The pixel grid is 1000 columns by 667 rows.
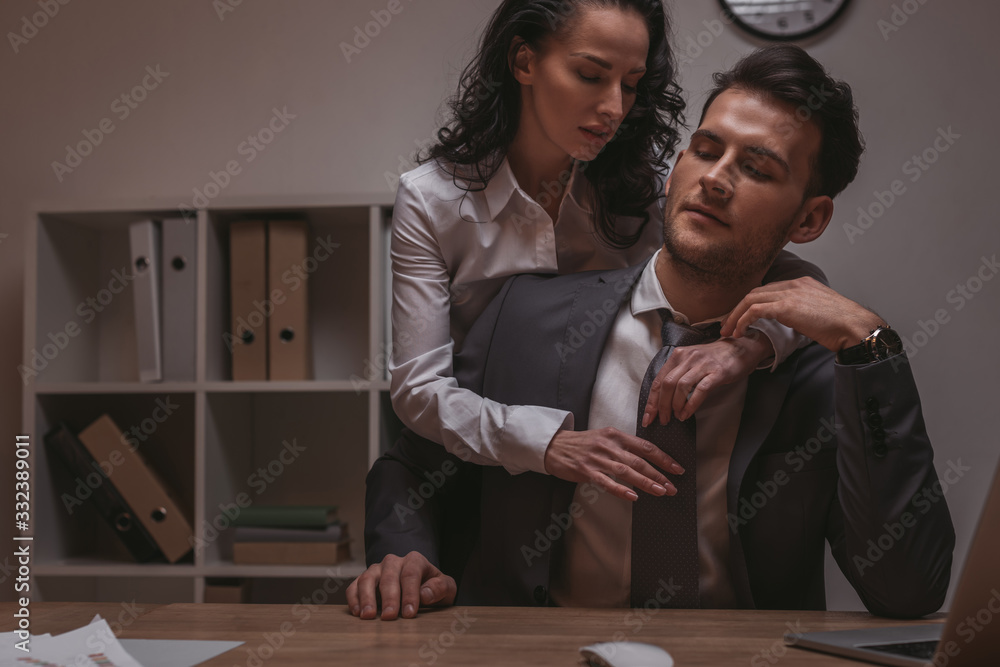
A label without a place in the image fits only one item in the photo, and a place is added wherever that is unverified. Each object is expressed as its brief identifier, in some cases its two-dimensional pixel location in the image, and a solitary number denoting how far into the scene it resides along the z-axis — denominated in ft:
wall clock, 7.55
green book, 7.02
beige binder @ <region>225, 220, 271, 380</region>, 7.16
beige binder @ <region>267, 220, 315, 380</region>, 7.14
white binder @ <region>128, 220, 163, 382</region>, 7.11
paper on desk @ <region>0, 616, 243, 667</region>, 2.60
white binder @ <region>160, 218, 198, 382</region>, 7.09
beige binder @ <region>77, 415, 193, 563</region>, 7.06
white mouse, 2.41
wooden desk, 2.73
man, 3.73
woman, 4.96
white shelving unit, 6.97
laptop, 2.21
